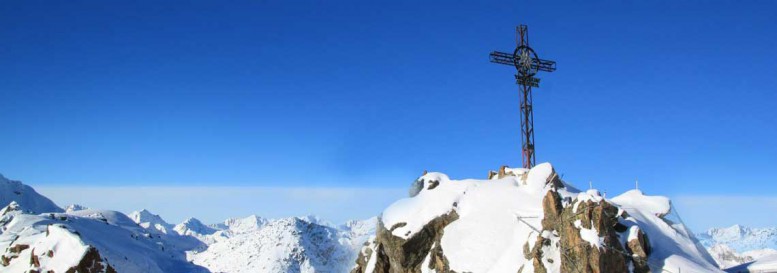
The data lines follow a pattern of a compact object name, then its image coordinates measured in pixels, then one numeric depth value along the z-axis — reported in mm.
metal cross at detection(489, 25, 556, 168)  55188
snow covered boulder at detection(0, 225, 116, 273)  90188
